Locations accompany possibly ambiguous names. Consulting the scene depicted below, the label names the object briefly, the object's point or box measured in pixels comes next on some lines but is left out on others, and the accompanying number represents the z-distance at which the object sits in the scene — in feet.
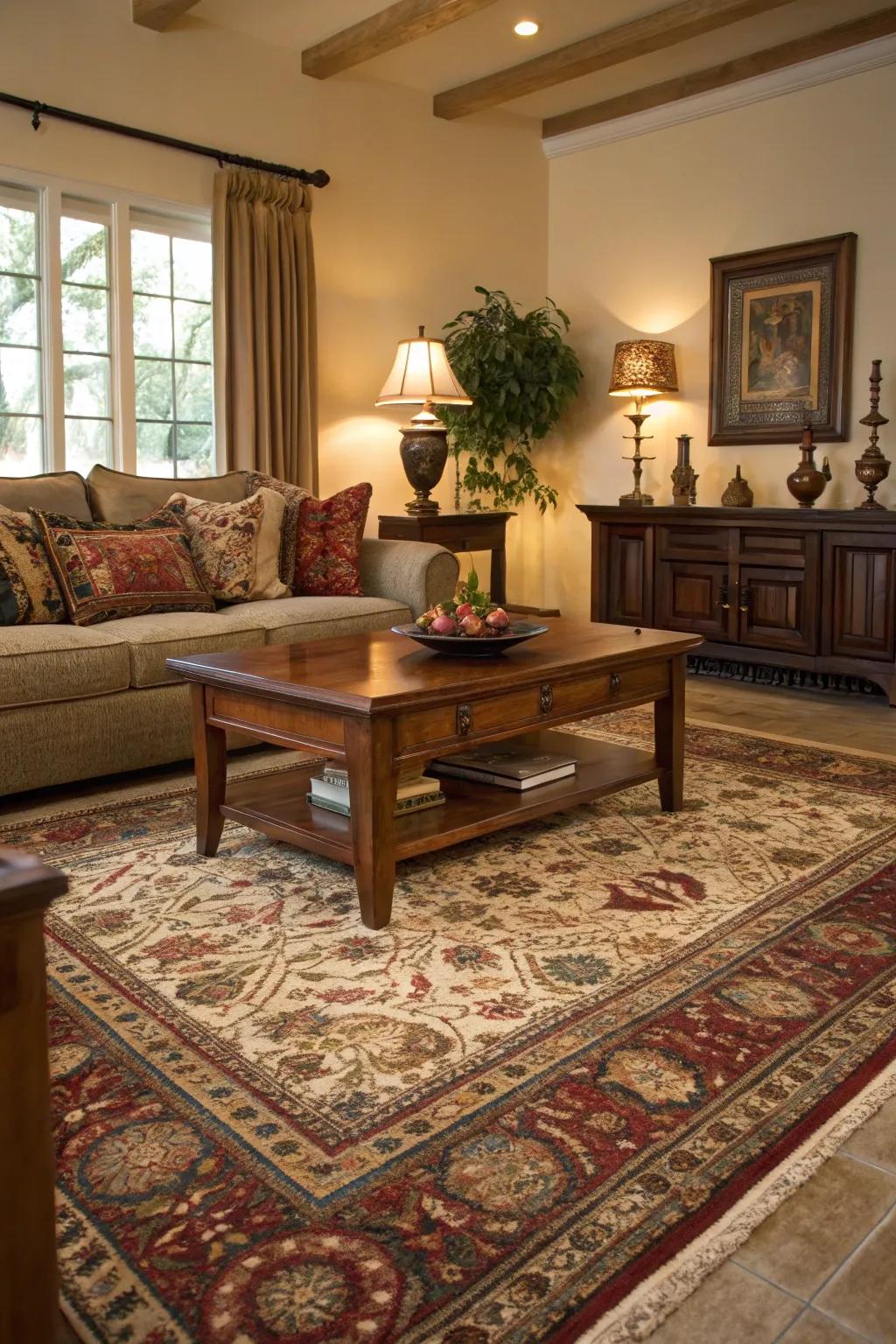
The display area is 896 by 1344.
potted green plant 19.34
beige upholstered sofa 10.35
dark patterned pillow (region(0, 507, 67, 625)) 11.34
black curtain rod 14.10
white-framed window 14.74
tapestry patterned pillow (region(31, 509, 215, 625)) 11.82
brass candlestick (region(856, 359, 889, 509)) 15.87
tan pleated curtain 16.25
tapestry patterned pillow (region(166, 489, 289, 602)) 13.28
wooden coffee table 7.57
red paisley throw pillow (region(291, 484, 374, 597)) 14.32
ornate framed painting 17.11
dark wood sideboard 15.49
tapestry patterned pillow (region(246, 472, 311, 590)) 14.34
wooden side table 17.63
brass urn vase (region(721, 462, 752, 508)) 17.83
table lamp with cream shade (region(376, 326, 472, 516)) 16.74
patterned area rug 4.34
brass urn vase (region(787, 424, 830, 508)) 16.75
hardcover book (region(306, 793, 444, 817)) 8.64
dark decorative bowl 8.96
